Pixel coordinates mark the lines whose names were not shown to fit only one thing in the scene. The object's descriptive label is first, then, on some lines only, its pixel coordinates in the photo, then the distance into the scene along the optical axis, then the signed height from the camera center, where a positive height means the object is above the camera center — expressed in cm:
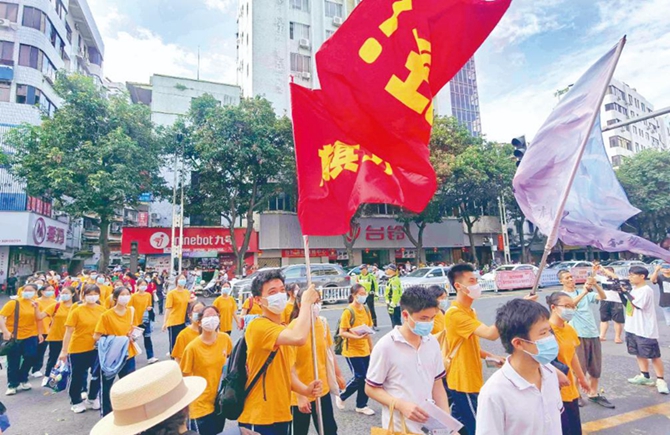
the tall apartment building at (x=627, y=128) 4822 +1765
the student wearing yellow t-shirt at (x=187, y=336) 412 -82
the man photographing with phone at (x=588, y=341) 496 -125
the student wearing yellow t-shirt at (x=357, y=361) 487 -136
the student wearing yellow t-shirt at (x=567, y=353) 321 -98
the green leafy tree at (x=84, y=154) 2003 +614
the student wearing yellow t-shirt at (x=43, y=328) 648 -106
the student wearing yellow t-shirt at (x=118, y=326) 458 -82
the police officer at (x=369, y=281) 1025 -75
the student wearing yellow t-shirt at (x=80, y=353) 506 -119
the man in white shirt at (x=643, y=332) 532 -123
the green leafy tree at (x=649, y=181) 3281 +587
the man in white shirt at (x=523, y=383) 196 -72
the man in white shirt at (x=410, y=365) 254 -77
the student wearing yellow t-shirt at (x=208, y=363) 326 -96
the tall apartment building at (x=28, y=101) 2233 +1098
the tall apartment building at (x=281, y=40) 3328 +2005
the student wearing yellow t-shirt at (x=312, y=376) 341 -113
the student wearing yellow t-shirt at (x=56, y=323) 637 -97
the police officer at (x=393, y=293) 941 -98
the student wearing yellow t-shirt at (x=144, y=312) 724 -96
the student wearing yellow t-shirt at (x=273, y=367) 274 -83
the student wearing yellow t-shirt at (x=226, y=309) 707 -93
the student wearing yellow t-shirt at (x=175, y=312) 714 -95
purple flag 315 +68
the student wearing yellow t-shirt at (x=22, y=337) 603 -114
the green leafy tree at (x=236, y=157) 2336 +654
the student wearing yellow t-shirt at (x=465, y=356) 326 -93
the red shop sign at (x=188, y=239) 2586 +161
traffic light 657 +189
